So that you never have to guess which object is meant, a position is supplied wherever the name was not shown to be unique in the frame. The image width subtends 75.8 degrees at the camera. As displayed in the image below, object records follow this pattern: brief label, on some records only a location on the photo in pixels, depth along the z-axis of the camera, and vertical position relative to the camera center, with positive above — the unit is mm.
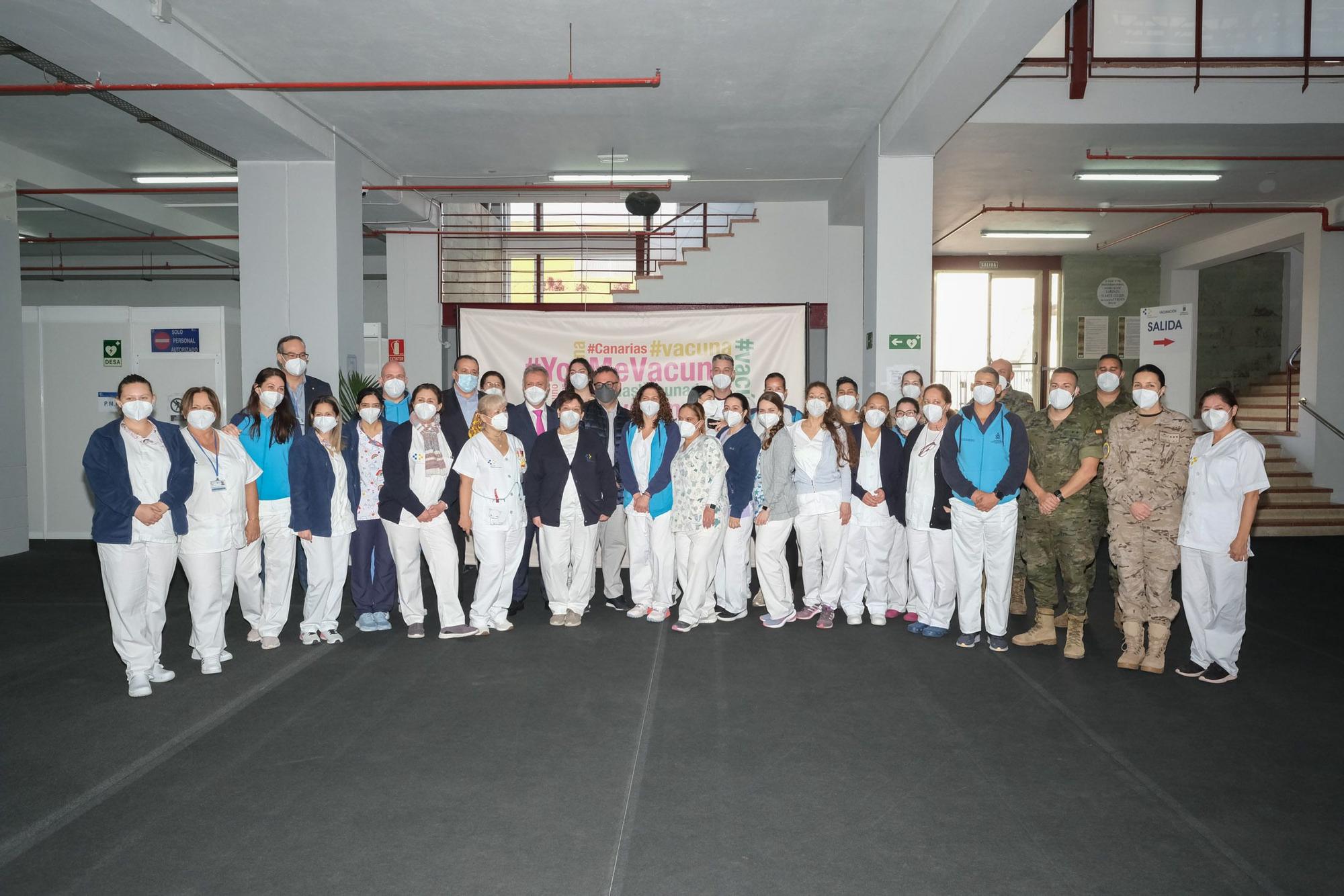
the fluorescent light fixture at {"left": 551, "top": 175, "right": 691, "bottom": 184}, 10344 +2643
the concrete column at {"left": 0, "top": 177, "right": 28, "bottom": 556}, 8852 -54
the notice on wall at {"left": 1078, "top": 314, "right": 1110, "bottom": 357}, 15133 +1166
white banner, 10977 +722
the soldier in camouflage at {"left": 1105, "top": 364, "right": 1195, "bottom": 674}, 4949 -630
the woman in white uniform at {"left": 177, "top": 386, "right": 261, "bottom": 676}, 4777 -695
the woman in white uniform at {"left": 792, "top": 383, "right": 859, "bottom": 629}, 5977 -591
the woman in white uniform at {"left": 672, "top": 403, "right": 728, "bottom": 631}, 5934 -731
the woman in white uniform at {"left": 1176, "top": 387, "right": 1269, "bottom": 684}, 4676 -723
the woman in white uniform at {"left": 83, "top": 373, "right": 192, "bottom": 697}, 4410 -609
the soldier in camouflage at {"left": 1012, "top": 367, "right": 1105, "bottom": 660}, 5340 -668
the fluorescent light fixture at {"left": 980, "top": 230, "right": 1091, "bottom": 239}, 13281 +2569
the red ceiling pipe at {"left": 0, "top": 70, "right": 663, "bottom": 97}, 6219 +2304
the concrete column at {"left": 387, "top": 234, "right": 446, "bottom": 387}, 12086 +1337
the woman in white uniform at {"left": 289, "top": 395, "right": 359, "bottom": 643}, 5258 -695
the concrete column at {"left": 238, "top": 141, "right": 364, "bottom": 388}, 8328 +1270
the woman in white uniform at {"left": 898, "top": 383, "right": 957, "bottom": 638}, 5668 -827
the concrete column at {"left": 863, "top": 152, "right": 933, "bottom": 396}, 8094 +1249
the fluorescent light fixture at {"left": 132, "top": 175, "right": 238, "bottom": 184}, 10359 +2641
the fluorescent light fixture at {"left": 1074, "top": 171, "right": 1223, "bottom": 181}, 9656 +2531
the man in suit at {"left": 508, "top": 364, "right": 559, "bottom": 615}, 6320 -148
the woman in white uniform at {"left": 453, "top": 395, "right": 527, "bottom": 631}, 5605 -662
